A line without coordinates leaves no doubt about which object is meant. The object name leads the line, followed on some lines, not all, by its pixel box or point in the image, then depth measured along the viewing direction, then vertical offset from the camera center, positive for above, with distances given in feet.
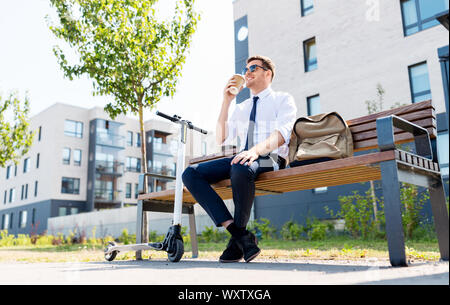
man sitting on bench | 9.78 +1.97
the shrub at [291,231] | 38.47 -0.40
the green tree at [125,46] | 27.12 +12.62
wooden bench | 7.82 +1.26
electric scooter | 11.23 +0.00
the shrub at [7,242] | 50.41 -1.12
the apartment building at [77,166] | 113.50 +19.76
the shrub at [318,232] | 35.76 -0.49
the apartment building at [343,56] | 40.29 +18.93
